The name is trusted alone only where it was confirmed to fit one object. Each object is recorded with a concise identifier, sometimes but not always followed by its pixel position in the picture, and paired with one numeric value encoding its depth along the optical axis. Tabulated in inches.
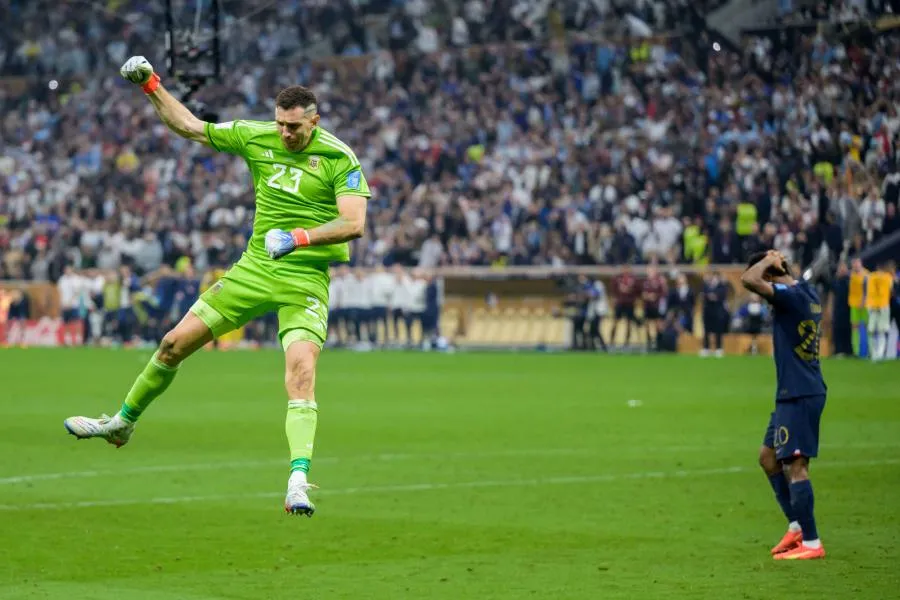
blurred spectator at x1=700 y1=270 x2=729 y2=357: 1414.9
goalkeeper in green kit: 401.4
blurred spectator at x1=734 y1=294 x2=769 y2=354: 1423.5
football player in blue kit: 441.4
